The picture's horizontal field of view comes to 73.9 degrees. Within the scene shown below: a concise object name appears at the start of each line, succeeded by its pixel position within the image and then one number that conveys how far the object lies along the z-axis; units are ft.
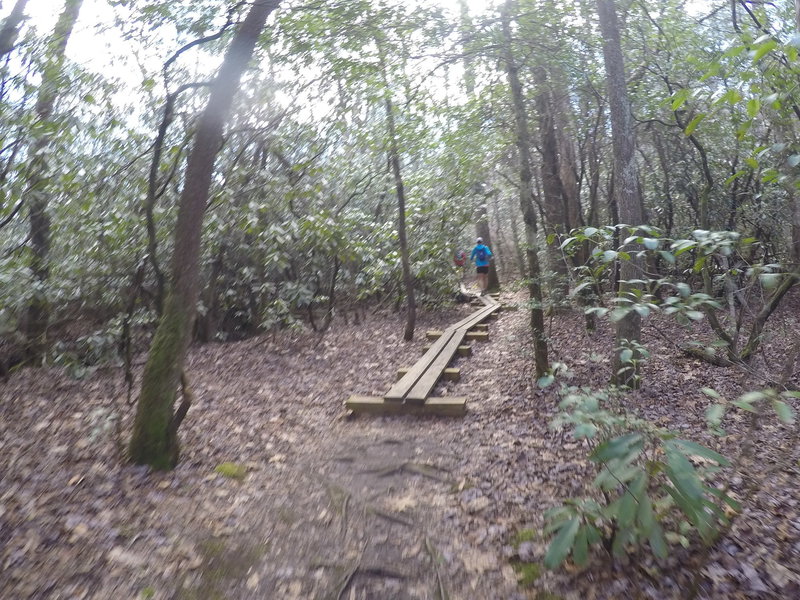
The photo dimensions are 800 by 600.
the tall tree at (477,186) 25.91
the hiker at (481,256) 57.00
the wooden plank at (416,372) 23.21
